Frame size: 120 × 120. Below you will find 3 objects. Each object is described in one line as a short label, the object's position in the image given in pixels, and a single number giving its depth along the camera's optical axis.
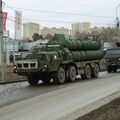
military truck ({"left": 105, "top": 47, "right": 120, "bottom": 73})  25.99
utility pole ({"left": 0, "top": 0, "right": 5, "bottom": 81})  19.72
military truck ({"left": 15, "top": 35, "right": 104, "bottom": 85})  16.63
